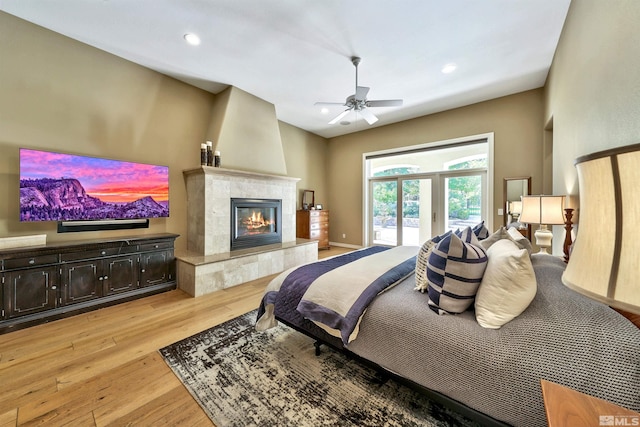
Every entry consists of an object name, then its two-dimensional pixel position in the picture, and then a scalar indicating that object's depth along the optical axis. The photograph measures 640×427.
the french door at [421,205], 5.00
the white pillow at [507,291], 1.23
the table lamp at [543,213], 2.36
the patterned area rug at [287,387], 1.44
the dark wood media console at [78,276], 2.36
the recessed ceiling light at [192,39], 2.82
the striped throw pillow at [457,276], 1.38
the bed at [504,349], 0.99
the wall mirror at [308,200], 6.24
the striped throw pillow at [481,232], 2.14
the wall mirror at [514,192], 4.20
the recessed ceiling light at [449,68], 3.40
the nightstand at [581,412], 0.67
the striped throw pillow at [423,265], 1.72
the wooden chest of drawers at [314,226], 5.96
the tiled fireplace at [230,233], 3.44
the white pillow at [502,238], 1.84
